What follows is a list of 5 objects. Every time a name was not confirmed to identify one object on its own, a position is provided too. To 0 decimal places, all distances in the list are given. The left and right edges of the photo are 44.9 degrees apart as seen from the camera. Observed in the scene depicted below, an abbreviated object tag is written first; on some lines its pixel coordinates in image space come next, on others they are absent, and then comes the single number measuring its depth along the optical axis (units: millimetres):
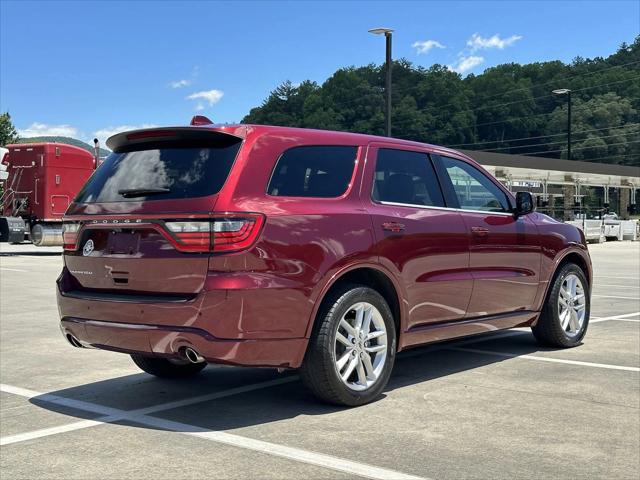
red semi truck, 25109
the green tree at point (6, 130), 56272
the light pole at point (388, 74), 23438
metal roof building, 39875
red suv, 4664
